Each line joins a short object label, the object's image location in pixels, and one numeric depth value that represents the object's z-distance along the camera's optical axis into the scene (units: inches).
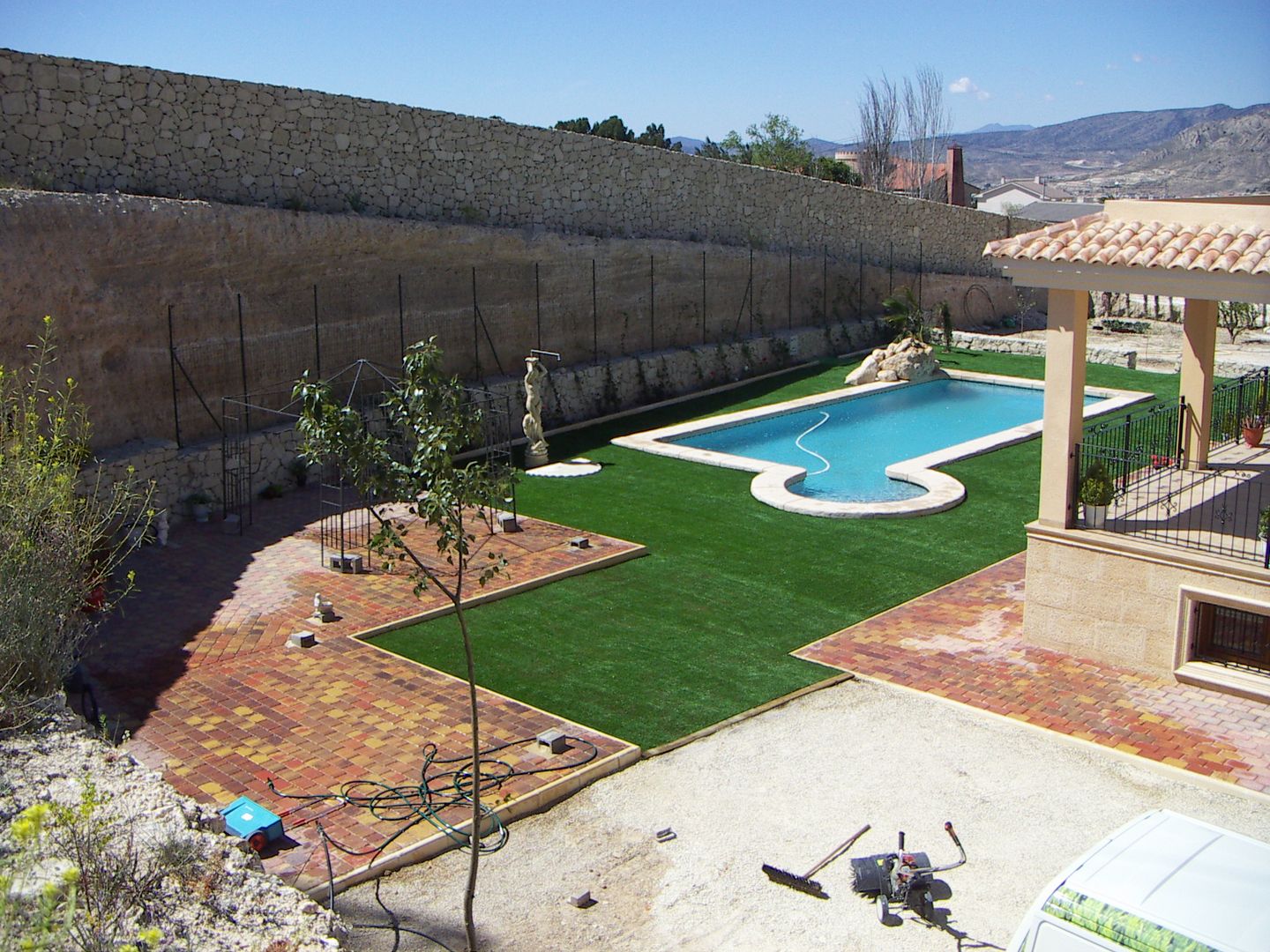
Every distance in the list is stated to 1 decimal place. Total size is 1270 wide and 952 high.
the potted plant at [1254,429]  626.8
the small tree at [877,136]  2847.0
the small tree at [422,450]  298.2
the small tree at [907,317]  1182.6
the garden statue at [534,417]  824.3
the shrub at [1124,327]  1418.6
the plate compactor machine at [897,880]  332.8
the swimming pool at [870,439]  766.5
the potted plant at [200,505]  716.7
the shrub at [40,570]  359.6
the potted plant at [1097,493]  496.1
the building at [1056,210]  3218.5
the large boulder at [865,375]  1103.6
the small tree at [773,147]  2163.5
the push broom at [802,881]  342.6
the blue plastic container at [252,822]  356.8
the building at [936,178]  2084.2
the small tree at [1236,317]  1284.4
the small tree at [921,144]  2962.6
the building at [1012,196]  4178.2
